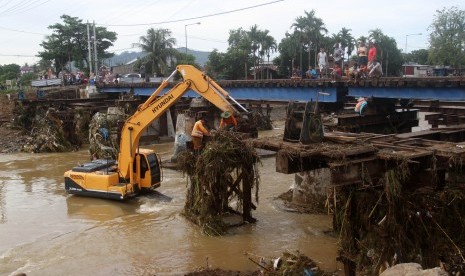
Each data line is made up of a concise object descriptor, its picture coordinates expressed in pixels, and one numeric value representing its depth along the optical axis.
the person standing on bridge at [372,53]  18.33
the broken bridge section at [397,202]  7.14
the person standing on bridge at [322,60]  23.37
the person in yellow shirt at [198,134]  12.35
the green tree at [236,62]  60.72
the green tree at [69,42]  60.81
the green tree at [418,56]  80.69
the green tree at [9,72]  64.94
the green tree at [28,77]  61.51
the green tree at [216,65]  60.99
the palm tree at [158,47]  64.31
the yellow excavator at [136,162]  14.64
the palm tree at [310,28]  64.97
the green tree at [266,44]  68.38
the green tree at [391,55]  63.81
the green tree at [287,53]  62.91
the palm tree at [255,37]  68.06
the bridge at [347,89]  15.83
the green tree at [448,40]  58.25
